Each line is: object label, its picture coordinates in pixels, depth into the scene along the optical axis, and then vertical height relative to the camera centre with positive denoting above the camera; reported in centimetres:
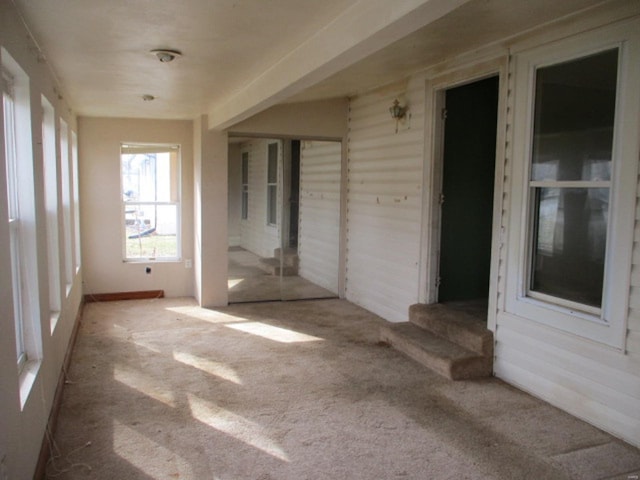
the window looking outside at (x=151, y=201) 681 -17
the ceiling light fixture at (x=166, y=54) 329 +87
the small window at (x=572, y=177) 323 +11
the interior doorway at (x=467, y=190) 507 +2
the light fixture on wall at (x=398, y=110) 530 +83
